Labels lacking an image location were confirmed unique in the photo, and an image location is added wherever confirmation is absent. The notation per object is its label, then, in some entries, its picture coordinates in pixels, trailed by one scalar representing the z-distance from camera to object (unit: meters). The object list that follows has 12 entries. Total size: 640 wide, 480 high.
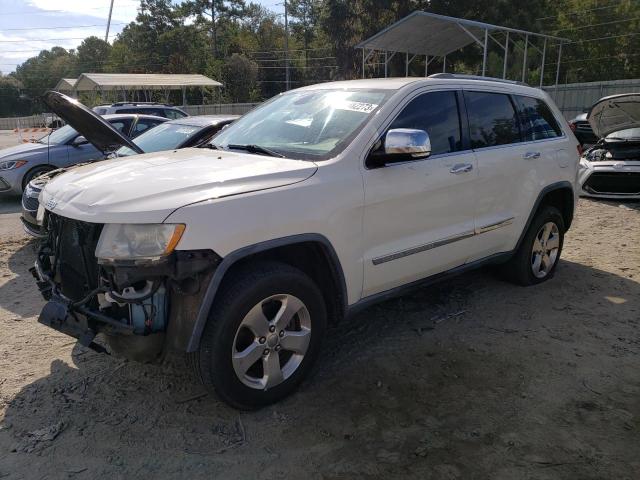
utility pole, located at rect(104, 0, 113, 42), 43.41
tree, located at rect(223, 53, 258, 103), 44.12
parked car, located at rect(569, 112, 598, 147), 12.73
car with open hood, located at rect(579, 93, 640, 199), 8.59
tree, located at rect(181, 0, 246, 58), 57.12
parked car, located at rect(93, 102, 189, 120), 13.85
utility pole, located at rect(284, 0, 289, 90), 49.25
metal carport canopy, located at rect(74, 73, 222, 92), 29.39
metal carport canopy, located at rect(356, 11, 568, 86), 16.33
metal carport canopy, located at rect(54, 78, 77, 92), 40.66
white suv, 2.68
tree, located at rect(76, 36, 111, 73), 76.50
